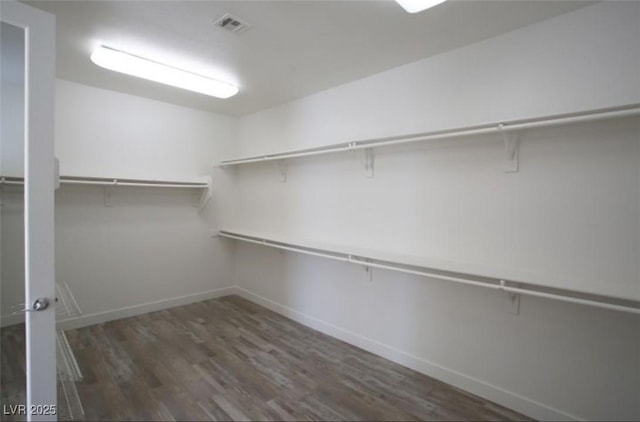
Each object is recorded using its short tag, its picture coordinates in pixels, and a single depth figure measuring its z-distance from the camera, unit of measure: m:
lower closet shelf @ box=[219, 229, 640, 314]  1.59
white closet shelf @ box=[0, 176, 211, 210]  2.87
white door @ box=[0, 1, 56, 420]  1.39
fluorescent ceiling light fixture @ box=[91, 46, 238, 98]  2.35
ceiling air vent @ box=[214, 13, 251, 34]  1.89
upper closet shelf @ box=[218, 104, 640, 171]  1.51
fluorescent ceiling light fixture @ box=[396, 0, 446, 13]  1.60
